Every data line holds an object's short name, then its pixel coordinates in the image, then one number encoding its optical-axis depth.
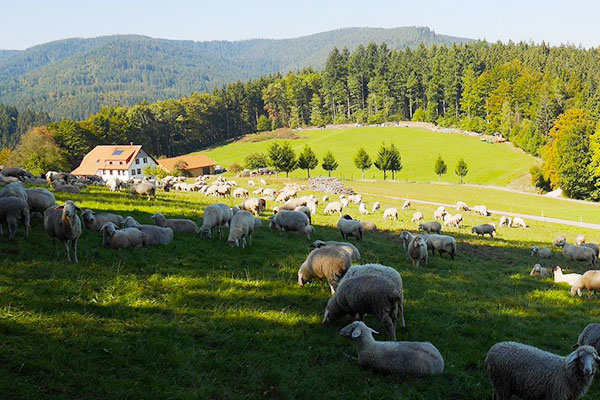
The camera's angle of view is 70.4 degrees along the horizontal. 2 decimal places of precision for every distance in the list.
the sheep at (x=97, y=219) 15.18
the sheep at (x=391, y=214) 36.47
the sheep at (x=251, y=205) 27.56
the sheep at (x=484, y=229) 31.84
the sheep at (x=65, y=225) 11.98
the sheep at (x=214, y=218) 17.58
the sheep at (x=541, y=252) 24.89
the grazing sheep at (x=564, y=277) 17.75
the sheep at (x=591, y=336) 9.60
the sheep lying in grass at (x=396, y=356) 8.12
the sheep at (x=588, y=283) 15.40
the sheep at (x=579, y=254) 23.88
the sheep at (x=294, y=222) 20.92
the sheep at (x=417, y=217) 35.88
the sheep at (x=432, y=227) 29.05
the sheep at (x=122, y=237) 14.10
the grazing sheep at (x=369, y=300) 9.44
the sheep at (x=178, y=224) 18.36
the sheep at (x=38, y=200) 15.32
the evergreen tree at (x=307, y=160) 90.47
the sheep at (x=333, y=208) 35.03
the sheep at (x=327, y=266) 11.80
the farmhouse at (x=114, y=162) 92.75
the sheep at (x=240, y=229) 16.41
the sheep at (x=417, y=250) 17.75
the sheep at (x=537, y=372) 7.15
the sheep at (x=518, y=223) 40.16
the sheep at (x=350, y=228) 21.95
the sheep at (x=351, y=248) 15.69
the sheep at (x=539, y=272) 19.09
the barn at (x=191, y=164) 103.31
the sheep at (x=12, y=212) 12.90
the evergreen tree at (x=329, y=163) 92.64
